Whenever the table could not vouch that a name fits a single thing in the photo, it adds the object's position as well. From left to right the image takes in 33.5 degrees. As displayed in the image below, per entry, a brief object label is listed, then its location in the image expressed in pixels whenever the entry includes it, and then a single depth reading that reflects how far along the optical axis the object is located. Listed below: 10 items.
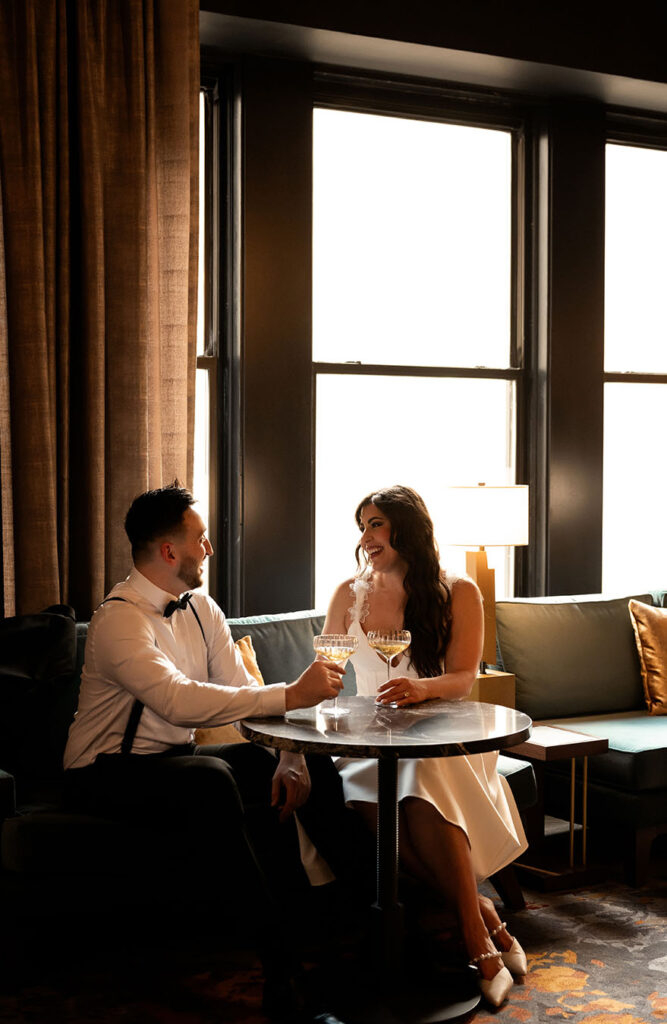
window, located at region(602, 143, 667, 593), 5.11
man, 2.52
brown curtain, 3.60
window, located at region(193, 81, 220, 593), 4.32
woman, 2.72
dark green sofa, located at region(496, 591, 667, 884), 3.60
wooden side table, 3.42
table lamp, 4.05
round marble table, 2.30
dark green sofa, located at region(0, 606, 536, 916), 2.68
